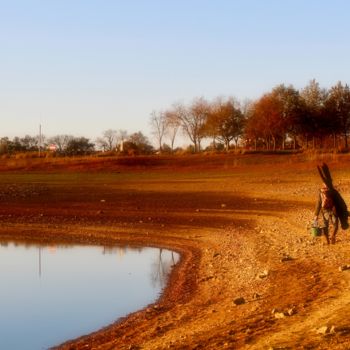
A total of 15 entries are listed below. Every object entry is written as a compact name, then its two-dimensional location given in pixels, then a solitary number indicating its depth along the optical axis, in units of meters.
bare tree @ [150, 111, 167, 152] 106.81
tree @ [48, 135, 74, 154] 128.12
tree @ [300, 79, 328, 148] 78.62
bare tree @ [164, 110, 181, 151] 105.28
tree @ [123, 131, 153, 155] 89.35
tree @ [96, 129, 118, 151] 120.90
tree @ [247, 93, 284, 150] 79.62
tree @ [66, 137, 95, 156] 107.97
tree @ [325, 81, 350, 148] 78.75
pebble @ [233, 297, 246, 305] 12.80
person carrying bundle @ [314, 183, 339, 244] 16.73
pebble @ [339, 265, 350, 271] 13.94
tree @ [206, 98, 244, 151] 93.12
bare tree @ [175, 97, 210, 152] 101.19
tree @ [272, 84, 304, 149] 78.88
